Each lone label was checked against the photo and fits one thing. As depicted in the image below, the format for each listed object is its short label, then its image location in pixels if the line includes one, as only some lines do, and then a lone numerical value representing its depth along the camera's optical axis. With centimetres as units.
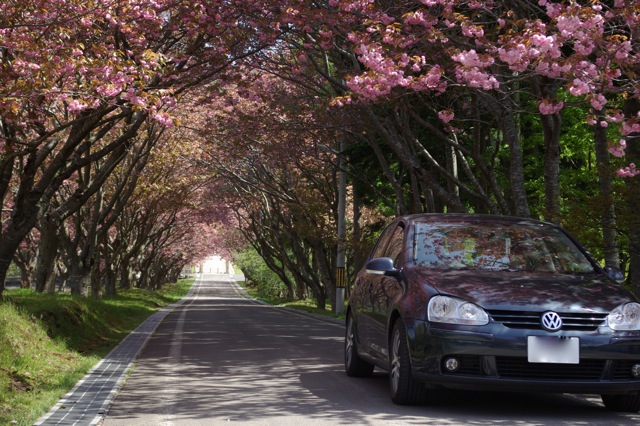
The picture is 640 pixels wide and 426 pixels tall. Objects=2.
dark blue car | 698
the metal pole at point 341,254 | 2998
